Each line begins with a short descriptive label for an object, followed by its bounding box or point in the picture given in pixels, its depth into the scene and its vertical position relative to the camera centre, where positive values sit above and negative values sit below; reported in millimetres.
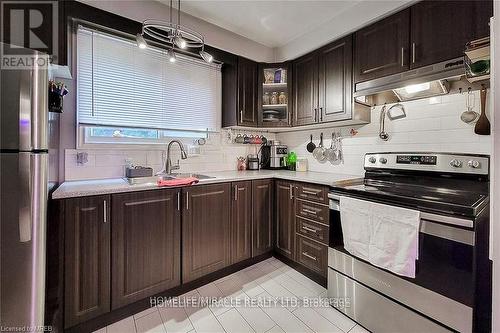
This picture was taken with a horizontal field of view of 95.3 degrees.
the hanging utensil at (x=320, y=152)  2654 +149
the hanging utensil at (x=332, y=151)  2543 +157
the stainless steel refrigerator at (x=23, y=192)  1042 -137
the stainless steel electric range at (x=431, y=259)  1145 -523
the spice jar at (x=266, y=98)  2816 +817
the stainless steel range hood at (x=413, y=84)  1488 +614
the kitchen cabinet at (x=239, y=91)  2555 +845
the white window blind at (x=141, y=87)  1885 +740
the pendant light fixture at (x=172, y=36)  1516 +925
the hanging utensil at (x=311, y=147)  2766 +218
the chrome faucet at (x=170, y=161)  2236 +29
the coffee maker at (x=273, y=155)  2988 +128
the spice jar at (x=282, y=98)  2752 +803
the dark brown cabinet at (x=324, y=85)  2133 +829
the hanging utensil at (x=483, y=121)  1544 +304
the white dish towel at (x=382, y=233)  1297 -430
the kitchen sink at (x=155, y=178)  1788 -126
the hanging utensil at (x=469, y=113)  1596 +372
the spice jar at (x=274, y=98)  2803 +818
